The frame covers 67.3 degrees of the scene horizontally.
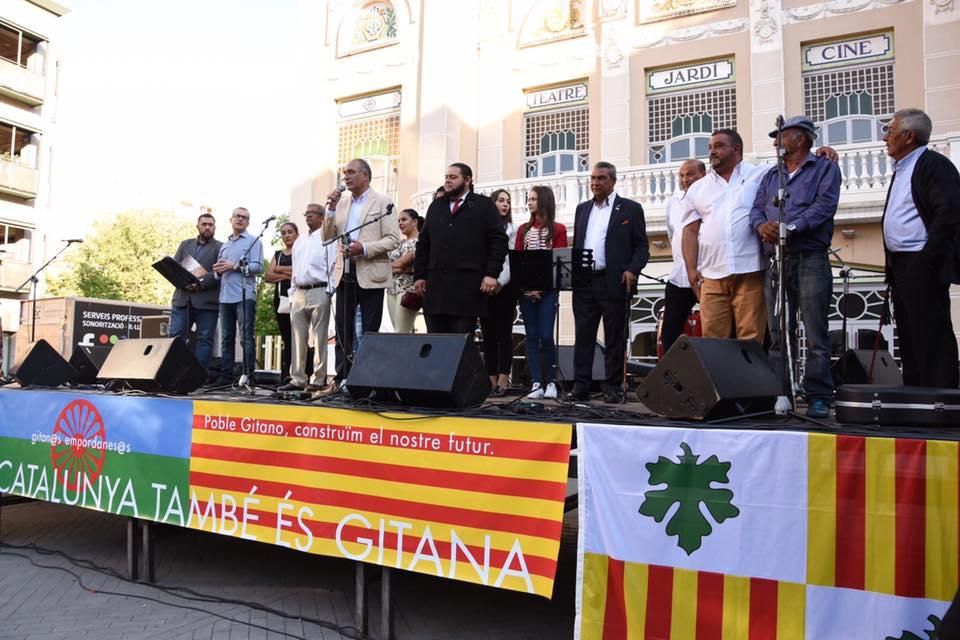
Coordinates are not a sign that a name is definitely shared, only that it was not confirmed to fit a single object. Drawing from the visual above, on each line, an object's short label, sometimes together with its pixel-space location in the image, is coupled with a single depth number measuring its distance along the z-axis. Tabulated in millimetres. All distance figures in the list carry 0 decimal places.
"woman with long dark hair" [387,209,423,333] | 5973
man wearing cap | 3910
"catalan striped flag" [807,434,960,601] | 2486
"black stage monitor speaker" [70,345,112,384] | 6855
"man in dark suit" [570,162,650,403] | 5273
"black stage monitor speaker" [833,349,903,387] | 5747
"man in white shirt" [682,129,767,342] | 4191
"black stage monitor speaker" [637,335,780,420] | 3158
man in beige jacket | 5555
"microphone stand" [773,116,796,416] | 3569
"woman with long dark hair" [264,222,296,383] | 7412
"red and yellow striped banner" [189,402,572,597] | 3230
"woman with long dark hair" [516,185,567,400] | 5574
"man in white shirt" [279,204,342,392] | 6062
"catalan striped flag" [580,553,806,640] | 2676
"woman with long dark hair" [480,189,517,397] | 5895
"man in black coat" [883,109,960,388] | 3617
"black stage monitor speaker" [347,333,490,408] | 3738
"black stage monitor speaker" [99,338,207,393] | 5180
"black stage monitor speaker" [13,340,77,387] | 5895
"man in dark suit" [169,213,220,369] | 6949
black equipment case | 2840
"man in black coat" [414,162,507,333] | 4914
